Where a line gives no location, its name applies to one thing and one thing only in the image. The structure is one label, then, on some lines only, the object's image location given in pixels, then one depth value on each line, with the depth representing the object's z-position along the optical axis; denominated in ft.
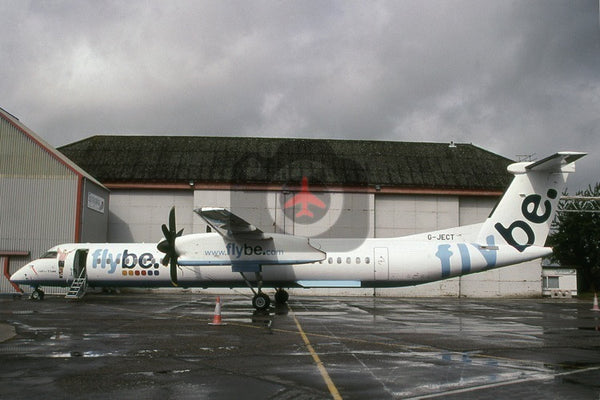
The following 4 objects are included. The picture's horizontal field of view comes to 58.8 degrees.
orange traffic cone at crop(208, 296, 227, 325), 54.75
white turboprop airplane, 71.20
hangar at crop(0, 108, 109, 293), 106.73
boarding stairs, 84.16
